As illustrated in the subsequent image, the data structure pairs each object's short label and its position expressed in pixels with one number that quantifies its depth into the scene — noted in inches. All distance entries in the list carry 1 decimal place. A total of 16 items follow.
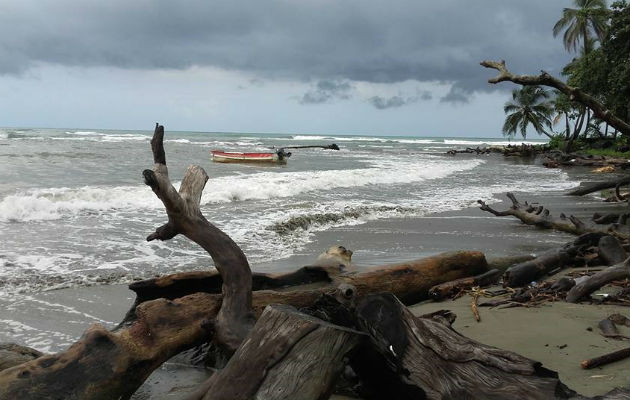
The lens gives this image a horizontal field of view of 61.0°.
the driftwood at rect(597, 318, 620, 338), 148.5
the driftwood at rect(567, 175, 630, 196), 347.3
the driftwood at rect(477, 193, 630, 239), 292.8
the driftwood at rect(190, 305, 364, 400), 94.2
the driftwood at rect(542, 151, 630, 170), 1005.2
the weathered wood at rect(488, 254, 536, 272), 248.8
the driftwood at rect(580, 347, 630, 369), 127.2
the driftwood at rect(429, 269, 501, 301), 209.5
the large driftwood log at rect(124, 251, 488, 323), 158.1
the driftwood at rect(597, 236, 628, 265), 228.8
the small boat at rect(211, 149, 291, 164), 1180.5
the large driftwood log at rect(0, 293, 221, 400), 107.3
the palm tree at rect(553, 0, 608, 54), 1673.2
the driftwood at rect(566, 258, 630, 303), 183.5
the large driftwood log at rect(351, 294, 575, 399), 105.7
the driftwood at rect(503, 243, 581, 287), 218.7
